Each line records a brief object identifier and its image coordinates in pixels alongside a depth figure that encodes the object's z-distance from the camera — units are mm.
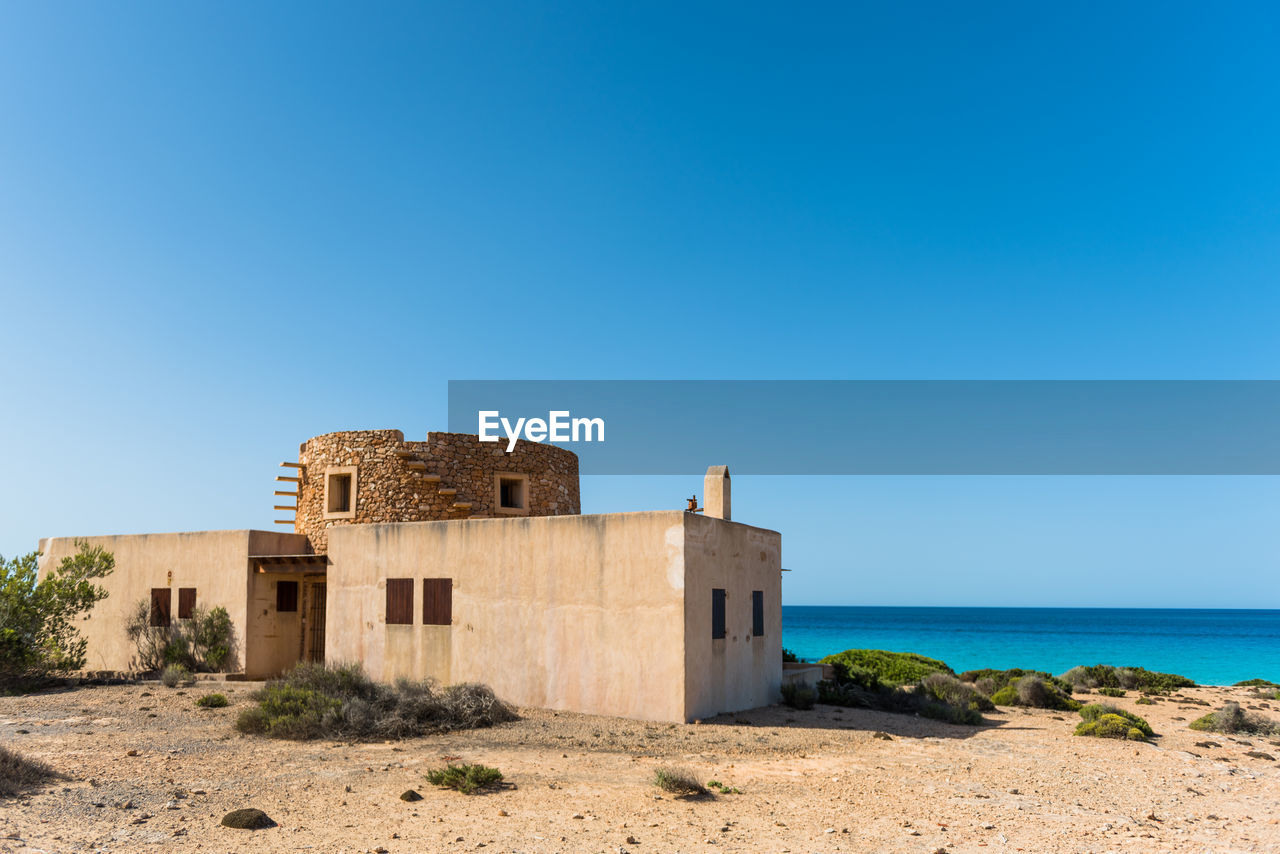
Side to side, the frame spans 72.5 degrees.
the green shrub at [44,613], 17969
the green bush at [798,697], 15961
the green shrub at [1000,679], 21719
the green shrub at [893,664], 23922
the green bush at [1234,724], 16578
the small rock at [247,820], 7711
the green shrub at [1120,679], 24719
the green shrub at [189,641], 19328
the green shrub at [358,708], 11961
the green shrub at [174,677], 17922
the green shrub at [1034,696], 18891
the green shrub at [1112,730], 14414
